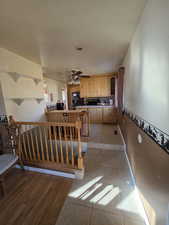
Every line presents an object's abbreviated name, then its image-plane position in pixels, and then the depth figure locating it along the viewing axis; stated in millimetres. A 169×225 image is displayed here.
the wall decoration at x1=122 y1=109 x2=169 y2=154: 793
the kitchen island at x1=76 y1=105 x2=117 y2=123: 4849
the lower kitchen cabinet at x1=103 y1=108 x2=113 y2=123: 4867
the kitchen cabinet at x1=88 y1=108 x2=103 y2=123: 5020
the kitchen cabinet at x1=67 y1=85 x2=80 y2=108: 6598
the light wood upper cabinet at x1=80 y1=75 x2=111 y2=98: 5062
